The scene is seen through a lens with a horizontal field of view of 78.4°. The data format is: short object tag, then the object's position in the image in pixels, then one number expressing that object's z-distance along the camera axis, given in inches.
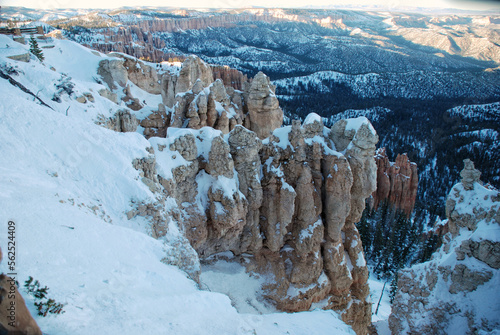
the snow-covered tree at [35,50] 1051.4
